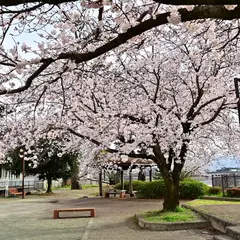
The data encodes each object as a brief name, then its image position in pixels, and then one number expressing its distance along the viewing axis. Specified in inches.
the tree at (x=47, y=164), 1110.4
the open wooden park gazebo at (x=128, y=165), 923.6
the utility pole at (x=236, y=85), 354.9
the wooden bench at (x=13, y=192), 1121.0
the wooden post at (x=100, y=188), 1064.2
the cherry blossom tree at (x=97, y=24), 159.6
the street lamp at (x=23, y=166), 1076.3
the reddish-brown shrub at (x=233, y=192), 631.2
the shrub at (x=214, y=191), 755.7
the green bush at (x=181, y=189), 814.5
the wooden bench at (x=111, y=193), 973.4
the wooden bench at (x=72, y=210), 496.1
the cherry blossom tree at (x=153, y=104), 433.1
